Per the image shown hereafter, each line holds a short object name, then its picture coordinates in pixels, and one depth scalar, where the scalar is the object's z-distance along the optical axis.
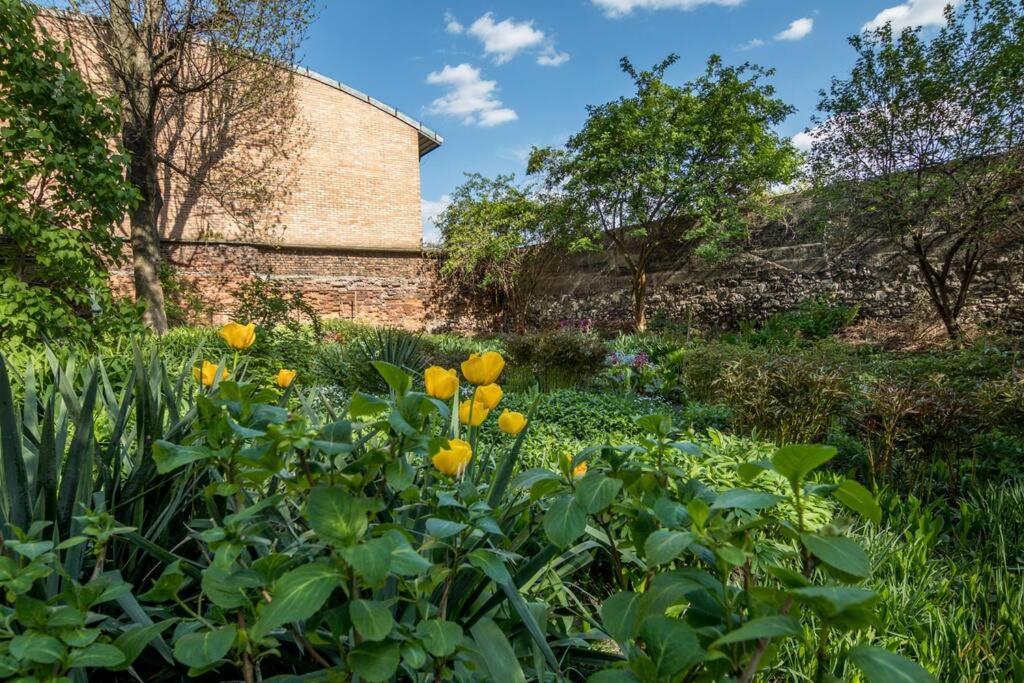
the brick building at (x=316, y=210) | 13.20
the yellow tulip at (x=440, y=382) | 1.04
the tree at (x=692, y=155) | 11.27
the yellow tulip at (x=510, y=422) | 1.20
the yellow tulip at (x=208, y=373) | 1.47
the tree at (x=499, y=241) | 14.88
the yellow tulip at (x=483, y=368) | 1.15
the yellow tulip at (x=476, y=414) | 1.18
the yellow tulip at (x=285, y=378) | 1.48
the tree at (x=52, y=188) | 4.46
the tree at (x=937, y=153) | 7.06
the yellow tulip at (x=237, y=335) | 1.46
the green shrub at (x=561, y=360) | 6.98
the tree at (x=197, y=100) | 9.77
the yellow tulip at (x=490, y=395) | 1.15
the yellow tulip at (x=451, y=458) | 0.94
